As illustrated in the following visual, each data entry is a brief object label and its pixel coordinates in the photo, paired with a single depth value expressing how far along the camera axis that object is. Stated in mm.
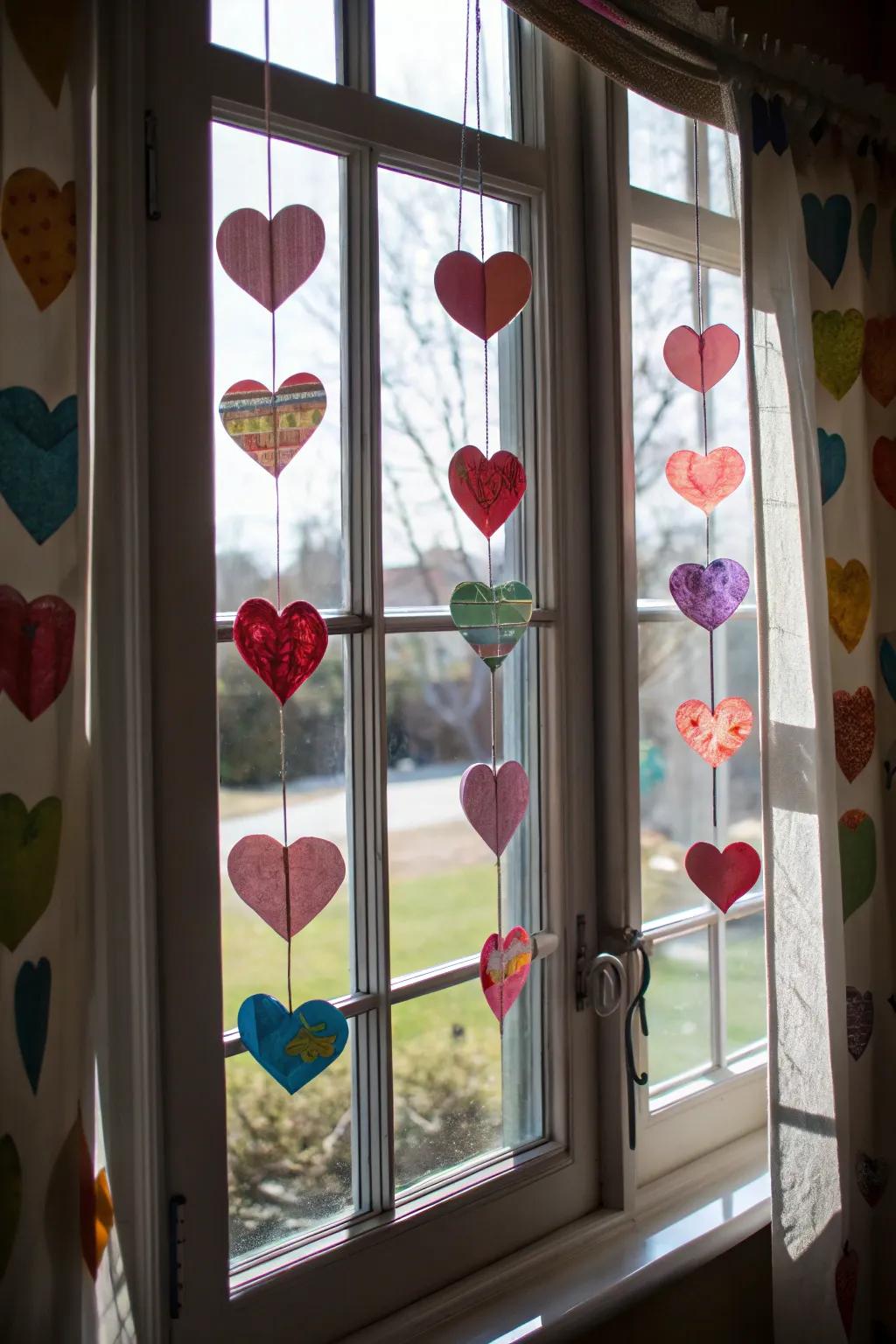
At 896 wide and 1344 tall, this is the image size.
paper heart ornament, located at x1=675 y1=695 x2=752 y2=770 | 1462
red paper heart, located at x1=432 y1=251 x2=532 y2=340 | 1214
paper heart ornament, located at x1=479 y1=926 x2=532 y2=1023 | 1250
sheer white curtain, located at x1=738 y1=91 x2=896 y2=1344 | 1370
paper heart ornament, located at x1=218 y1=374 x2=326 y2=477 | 1043
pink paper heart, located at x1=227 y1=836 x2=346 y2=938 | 1047
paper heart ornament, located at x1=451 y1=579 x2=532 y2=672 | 1223
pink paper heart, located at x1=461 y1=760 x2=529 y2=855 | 1241
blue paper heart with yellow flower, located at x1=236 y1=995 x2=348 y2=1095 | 1038
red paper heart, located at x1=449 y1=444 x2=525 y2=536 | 1222
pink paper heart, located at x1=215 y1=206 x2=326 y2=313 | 1034
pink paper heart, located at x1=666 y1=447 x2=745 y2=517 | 1465
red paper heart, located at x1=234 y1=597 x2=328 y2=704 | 1039
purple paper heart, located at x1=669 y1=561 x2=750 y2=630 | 1447
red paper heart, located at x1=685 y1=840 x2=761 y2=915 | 1470
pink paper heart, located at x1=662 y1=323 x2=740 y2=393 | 1465
